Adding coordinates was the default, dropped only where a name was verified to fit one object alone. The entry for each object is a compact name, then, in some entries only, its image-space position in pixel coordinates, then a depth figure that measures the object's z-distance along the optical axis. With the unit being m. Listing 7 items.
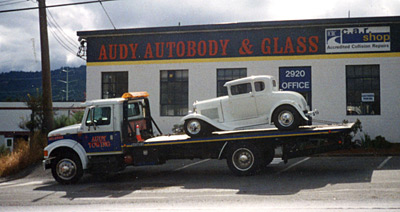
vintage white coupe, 12.44
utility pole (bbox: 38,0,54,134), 19.66
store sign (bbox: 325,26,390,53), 19.97
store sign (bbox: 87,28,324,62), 20.56
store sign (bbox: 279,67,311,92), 20.41
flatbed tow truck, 12.14
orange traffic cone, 12.87
